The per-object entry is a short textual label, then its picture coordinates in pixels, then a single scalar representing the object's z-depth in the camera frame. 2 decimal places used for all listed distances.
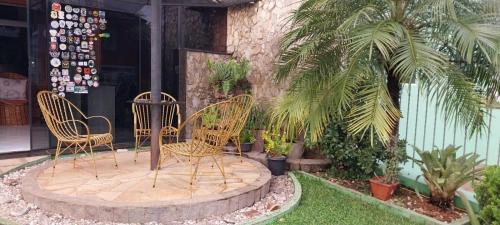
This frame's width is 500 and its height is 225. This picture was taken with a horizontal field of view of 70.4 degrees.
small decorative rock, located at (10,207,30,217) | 2.96
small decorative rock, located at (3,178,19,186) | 3.84
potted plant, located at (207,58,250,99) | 6.13
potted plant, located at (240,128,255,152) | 5.40
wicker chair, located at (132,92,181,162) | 4.43
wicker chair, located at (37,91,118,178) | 3.67
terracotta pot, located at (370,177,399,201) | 3.68
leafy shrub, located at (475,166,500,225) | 2.56
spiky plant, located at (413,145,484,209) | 3.42
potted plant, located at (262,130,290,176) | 4.52
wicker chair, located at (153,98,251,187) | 3.23
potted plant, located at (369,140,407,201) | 3.70
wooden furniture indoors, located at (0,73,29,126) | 7.64
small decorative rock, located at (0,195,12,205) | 3.27
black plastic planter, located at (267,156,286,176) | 4.51
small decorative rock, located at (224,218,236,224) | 3.00
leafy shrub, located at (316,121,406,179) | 4.07
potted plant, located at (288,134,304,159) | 4.96
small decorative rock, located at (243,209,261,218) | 3.17
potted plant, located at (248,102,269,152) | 5.42
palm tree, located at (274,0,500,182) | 2.78
